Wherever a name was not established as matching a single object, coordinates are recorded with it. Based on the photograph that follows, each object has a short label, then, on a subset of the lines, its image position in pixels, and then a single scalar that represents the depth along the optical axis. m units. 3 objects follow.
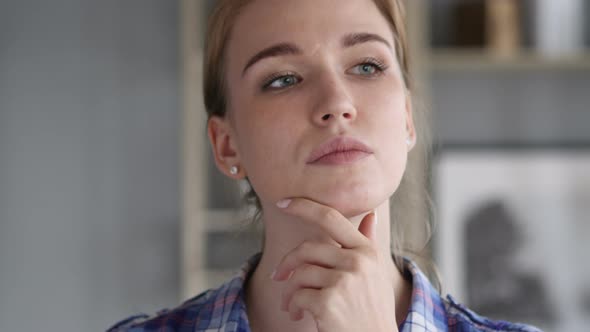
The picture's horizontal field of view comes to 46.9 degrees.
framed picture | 2.65
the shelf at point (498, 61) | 2.53
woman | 0.94
